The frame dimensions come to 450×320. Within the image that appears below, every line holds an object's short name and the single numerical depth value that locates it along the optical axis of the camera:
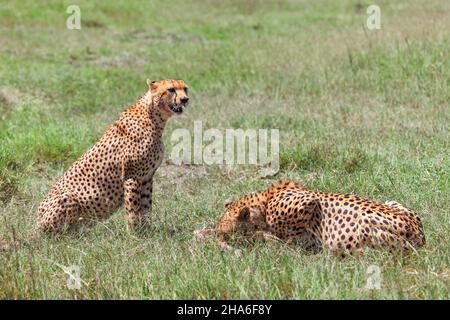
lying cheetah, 10.27
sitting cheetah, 12.74
